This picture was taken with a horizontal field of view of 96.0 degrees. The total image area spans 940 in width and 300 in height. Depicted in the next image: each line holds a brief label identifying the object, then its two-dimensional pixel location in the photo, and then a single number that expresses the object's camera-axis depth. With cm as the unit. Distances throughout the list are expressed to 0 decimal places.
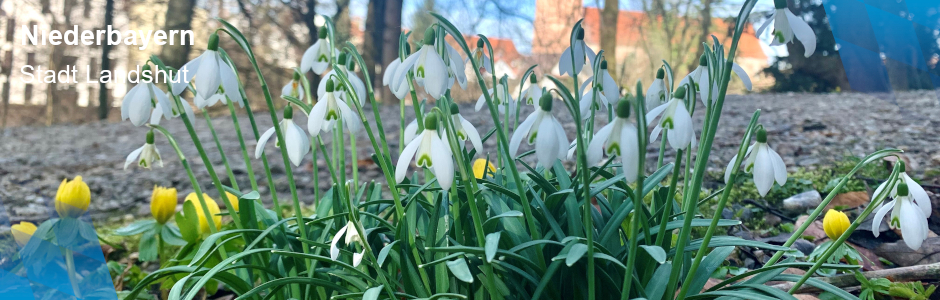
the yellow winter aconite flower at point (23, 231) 36
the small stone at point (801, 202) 44
